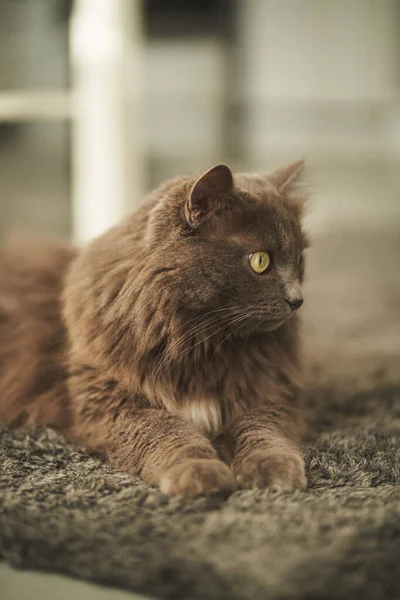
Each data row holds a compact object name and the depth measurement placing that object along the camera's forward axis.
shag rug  0.96
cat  1.33
